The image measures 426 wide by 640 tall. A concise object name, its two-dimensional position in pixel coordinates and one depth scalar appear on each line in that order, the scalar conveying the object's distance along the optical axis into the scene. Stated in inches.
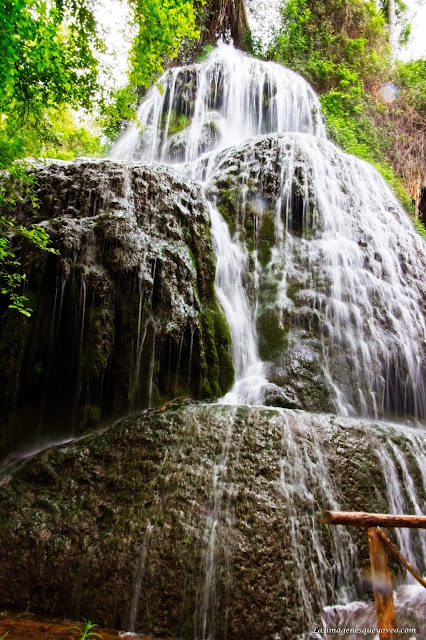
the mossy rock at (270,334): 277.3
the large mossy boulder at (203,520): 139.2
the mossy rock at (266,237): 319.3
